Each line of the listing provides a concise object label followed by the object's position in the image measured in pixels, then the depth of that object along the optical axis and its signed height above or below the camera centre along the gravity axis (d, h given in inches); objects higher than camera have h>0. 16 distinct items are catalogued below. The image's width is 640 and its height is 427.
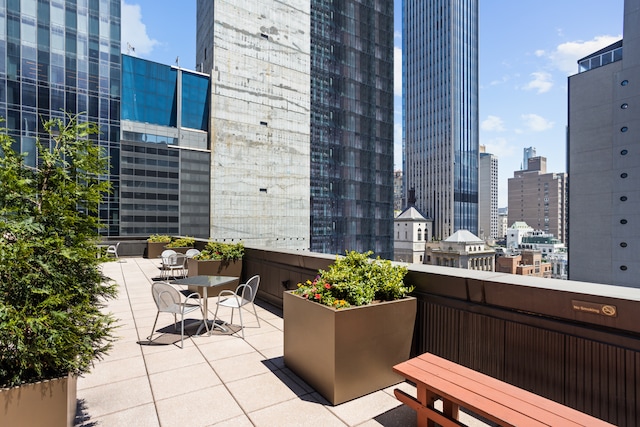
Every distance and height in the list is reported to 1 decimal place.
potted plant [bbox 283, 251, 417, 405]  135.3 -51.4
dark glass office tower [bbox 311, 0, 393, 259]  2266.2 +646.4
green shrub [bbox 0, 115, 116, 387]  86.9 -14.3
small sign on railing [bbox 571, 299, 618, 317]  99.9 -29.7
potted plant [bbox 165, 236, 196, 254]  553.3 -58.6
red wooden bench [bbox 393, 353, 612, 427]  87.3 -55.1
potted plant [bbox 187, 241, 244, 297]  338.3 -53.2
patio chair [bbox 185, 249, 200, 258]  454.0 -59.1
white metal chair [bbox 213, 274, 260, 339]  216.2 -61.1
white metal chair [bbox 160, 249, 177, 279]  427.2 -59.1
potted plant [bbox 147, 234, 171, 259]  677.9 -72.6
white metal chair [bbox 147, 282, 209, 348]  199.0 -55.1
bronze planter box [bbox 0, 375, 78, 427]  81.5 -50.6
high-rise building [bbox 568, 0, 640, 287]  1567.4 +272.7
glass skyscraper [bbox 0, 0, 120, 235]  1433.3 +677.5
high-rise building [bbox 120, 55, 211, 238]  1631.4 +304.4
